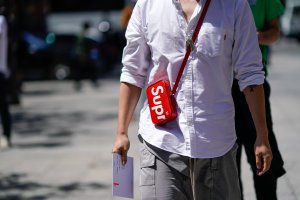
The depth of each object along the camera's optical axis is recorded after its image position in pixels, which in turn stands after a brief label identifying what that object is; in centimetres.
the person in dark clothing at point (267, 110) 821
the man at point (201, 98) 630
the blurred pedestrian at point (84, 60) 3516
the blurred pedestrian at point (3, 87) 1742
